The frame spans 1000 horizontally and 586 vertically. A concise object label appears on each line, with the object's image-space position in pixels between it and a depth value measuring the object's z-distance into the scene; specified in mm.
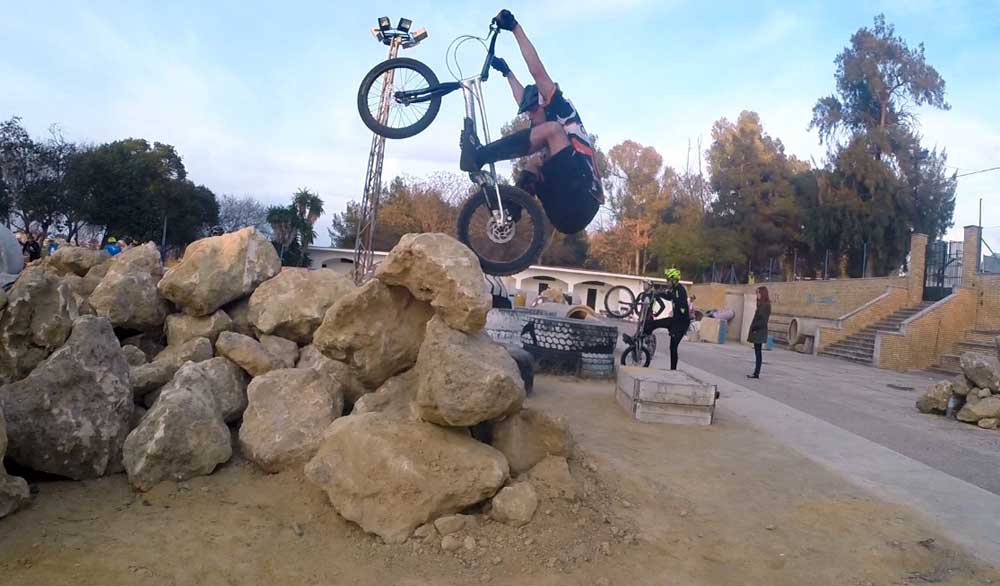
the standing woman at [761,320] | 11523
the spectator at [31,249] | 14227
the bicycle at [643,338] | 10434
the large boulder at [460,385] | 4191
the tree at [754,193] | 38906
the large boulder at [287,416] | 4820
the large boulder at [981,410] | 8945
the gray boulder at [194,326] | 6328
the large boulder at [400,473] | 3986
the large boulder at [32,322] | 4895
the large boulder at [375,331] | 5043
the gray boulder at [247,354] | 5805
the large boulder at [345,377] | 5465
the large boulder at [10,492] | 3879
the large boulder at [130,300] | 6312
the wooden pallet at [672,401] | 7066
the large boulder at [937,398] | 9781
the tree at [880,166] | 34281
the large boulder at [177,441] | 4484
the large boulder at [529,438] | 4684
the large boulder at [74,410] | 4445
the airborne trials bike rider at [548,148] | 7074
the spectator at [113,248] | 14534
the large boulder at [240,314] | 6609
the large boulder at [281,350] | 6043
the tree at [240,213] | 46125
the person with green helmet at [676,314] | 9438
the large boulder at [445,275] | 4570
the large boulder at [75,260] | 7969
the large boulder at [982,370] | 9211
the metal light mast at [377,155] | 7730
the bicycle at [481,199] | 7211
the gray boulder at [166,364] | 5531
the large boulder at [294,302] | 6371
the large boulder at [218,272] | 6367
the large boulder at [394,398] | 4934
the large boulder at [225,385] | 5422
